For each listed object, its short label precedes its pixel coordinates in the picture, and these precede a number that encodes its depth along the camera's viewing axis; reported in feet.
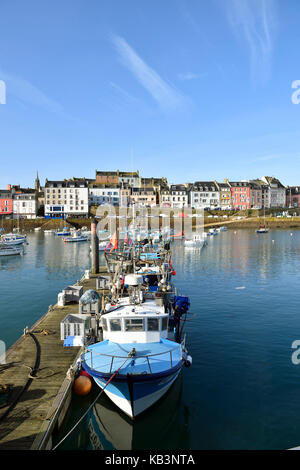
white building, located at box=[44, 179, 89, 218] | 419.95
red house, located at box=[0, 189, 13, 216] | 417.90
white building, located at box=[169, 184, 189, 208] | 464.65
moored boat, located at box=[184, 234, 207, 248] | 250.02
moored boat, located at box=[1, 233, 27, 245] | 234.50
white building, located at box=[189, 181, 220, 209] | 483.51
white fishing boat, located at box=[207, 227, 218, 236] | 349.41
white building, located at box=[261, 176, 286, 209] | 526.57
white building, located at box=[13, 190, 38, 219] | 418.92
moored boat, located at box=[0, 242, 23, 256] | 212.64
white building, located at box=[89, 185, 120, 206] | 444.96
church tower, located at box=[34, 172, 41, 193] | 513.78
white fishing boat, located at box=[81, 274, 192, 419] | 40.16
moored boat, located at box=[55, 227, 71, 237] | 348.88
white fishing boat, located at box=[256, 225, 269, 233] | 359.21
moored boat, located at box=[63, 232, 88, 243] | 293.78
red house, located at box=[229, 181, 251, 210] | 497.46
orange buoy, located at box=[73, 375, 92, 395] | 46.57
